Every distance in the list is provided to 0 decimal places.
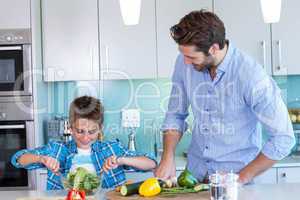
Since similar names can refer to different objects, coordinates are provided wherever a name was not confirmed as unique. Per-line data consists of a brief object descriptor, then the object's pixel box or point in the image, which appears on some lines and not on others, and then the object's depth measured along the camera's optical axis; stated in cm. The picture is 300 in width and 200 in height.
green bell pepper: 264
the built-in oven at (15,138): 375
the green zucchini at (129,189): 257
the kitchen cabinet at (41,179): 380
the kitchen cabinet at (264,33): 400
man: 267
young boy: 289
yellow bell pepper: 257
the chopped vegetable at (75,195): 245
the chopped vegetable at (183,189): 260
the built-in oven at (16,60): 374
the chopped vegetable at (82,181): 253
